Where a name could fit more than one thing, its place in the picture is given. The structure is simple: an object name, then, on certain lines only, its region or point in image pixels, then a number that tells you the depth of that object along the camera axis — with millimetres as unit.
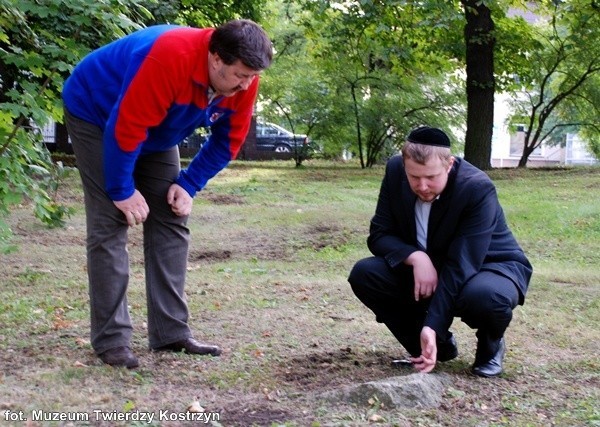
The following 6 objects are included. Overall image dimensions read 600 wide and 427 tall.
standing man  3820
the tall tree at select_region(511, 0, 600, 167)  18734
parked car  32938
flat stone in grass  3574
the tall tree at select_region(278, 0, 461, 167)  19922
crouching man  3967
